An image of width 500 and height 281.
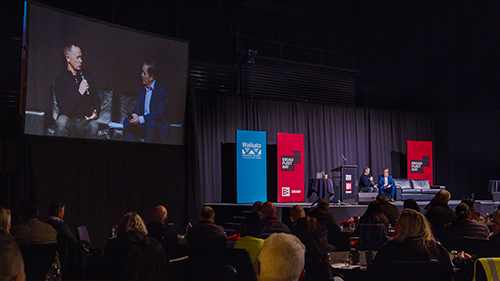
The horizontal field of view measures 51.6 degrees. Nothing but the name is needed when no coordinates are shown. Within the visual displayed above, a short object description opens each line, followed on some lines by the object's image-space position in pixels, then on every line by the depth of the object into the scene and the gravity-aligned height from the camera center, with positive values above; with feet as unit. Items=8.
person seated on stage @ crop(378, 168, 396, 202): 50.08 -1.01
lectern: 41.19 -0.82
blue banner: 42.27 +0.65
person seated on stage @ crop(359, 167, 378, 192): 48.91 -0.80
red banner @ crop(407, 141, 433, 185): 54.95 +1.56
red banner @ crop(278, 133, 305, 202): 45.44 +0.60
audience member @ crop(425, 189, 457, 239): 22.35 -1.71
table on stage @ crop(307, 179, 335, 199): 41.60 -1.07
